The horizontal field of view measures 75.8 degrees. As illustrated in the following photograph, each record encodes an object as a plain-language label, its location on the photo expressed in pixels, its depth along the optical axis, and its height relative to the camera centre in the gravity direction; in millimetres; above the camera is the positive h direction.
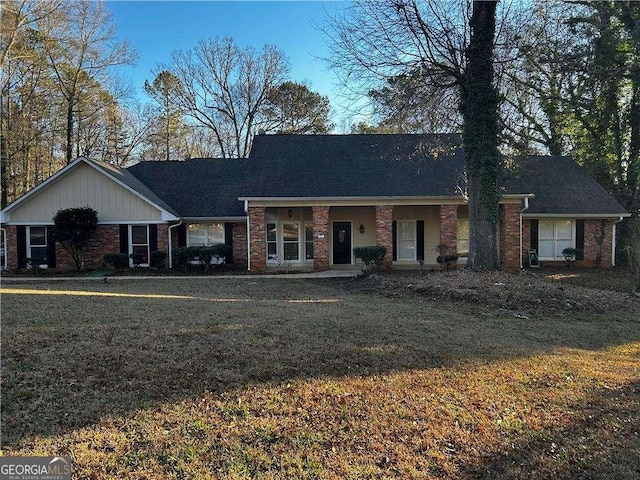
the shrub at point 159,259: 16453 -1044
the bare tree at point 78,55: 25344 +11749
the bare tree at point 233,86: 32625 +11703
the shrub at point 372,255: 16047 -980
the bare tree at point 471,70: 12094 +4847
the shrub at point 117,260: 16391 -1053
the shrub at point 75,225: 16125 +362
